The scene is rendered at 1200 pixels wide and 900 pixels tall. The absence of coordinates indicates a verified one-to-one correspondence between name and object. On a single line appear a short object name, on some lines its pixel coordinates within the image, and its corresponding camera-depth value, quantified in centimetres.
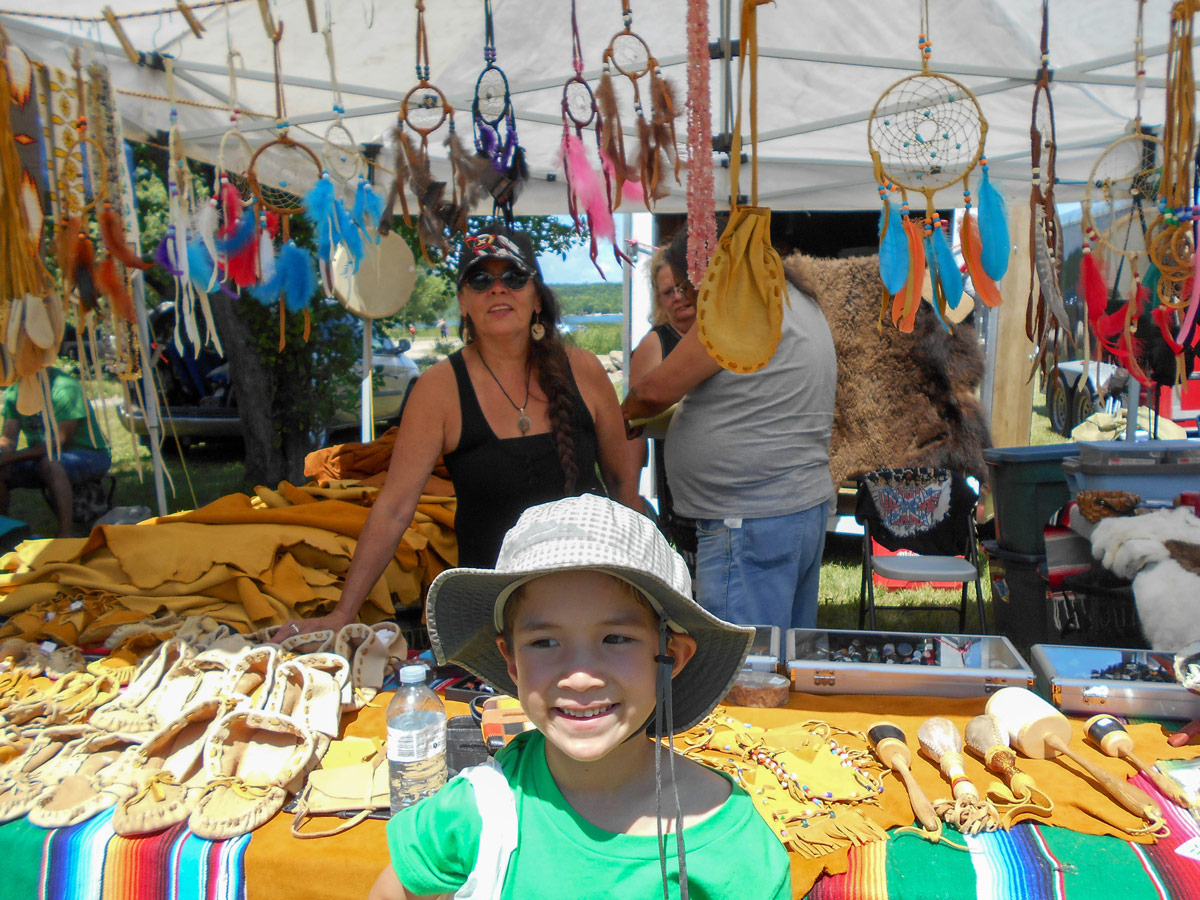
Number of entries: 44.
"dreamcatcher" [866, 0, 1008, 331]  226
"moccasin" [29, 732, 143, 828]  138
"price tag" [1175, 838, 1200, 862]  124
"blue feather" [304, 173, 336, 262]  268
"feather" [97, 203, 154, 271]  245
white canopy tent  286
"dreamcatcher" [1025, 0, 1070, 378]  225
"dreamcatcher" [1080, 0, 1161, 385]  268
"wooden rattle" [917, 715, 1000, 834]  131
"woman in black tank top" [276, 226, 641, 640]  198
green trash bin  297
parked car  801
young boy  87
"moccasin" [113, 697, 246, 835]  135
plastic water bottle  132
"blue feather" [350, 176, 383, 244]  274
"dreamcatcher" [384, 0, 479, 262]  274
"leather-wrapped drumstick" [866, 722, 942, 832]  132
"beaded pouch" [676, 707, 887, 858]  130
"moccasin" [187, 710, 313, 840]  135
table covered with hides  120
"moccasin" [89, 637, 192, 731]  163
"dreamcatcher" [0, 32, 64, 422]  190
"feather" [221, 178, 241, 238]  285
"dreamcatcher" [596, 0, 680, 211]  260
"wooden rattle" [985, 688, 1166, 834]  136
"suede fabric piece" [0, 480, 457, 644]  218
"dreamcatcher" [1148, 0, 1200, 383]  215
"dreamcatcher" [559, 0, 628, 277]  282
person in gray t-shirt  218
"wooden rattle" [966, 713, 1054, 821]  134
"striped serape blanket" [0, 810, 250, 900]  129
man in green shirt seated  427
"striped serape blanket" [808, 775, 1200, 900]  119
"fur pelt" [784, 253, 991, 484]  446
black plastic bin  287
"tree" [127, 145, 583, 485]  644
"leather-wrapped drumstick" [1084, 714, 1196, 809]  137
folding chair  365
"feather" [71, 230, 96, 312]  235
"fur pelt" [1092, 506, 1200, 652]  188
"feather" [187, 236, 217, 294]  273
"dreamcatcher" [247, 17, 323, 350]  258
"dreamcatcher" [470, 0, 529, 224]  275
